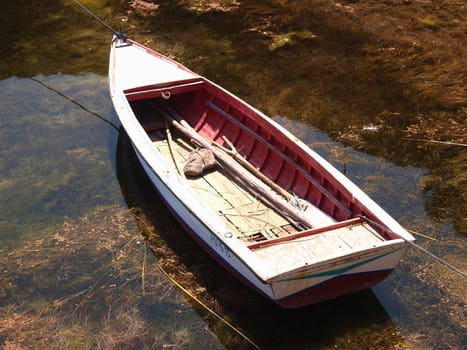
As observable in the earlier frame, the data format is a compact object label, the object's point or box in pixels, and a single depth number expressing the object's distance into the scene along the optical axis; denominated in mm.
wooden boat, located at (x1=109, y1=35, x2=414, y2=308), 7523
